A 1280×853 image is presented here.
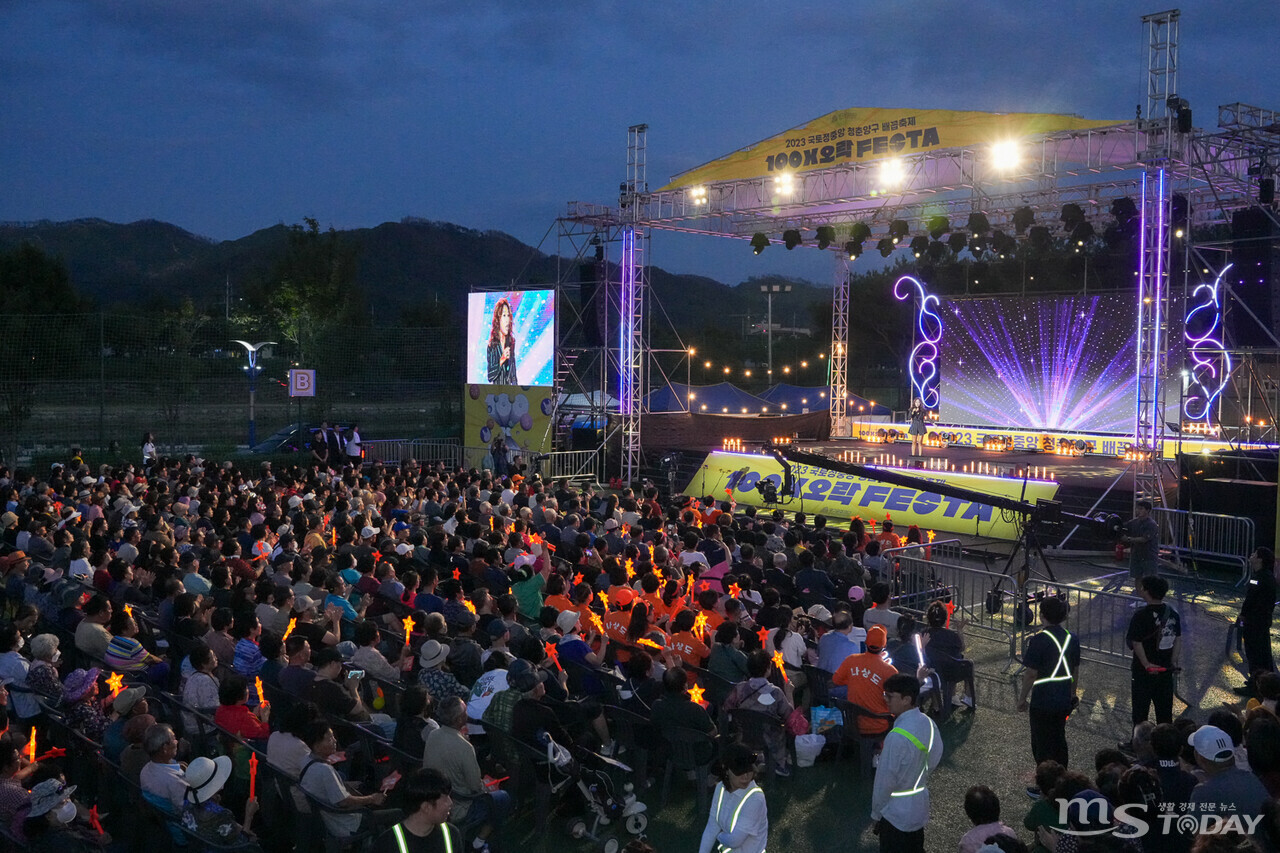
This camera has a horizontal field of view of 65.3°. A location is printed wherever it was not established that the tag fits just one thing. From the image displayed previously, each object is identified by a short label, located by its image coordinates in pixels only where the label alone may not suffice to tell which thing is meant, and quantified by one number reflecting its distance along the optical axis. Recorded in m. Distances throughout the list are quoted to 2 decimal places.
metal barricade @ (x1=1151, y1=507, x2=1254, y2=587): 13.63
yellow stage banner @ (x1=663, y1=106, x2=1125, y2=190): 15.62
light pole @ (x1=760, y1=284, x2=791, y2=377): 42.53
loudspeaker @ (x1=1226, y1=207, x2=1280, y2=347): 18.70
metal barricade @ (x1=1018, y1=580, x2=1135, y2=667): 9.45
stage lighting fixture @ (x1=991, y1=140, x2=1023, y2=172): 15.74
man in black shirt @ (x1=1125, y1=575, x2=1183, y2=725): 6.95
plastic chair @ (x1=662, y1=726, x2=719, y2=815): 6.13
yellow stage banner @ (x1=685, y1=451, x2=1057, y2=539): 16.52
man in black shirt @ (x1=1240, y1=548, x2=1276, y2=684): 8.40
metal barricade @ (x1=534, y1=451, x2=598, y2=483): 21.81
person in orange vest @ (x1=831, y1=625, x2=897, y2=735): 6.45
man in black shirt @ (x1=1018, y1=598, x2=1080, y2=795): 6.27
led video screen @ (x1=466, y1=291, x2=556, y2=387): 22.06
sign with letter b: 22.84
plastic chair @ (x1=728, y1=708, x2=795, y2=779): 6.48
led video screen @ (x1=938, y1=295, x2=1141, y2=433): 24.00
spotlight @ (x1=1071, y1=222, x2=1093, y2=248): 17.75
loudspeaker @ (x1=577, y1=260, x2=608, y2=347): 21.97
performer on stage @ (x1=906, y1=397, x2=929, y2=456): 22.00
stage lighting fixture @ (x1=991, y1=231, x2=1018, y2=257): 18.88
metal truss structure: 14.08
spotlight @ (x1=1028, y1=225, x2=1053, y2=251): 18.58
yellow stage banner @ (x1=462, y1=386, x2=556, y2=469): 22.20
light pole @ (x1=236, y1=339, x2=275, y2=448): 23.36
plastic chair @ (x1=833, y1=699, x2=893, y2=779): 6.54
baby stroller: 5.79
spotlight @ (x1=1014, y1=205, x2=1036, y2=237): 17.86
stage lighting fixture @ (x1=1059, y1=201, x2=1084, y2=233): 17.39
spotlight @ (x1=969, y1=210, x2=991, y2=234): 18.05
